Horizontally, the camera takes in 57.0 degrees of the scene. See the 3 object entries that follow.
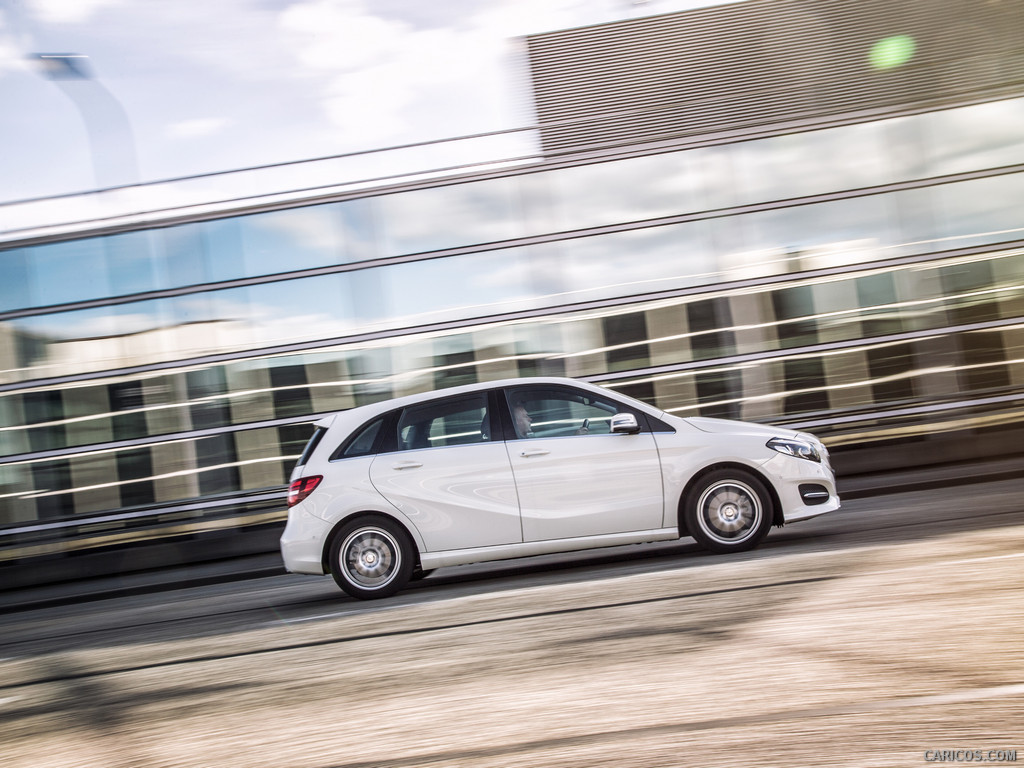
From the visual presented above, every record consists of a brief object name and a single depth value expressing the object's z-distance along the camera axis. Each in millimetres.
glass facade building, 16891
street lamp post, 14484
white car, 7344
